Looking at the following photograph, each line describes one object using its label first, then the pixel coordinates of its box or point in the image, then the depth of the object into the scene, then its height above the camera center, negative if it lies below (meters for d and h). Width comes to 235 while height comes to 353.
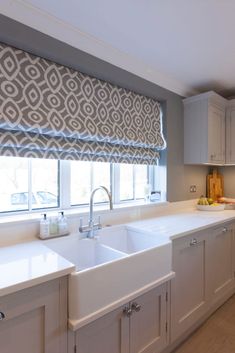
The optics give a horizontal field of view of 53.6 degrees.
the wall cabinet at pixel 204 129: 2.56 +0.55
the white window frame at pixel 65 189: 1.77 -0.11
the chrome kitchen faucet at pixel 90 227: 1.63 -0.36
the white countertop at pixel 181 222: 1.75 -0.40
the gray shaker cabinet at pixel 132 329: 1.17 -0.85
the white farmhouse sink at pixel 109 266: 1.10 -0.53
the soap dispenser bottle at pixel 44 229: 1.54 -0.35
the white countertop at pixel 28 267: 0.94 -0.42
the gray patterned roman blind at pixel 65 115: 1.43 +0.46
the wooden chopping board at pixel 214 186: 3.08 -0.12
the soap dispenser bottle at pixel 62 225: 1.62 -0.34
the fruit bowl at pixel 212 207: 2.68 -0.35
